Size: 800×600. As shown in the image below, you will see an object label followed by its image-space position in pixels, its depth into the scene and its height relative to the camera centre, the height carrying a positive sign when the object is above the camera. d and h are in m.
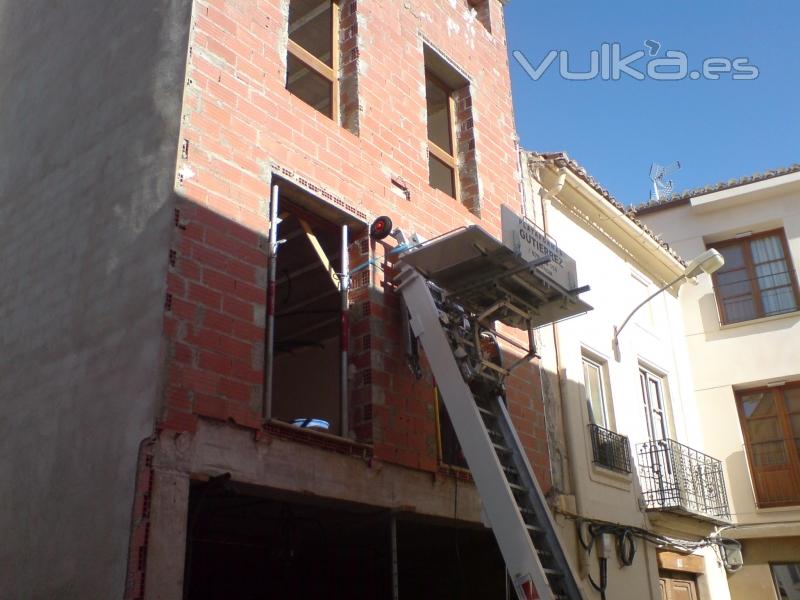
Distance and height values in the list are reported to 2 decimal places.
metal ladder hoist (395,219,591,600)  6.23 +2.45
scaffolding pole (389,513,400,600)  7.45 +1.09
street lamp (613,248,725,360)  14.28 +6.29
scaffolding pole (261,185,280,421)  7.10 +3.07
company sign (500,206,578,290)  7.48 +3.54
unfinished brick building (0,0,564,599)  6.30 +3.08
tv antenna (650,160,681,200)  22.19 +11.49
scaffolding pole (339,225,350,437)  7.83 +3.05
